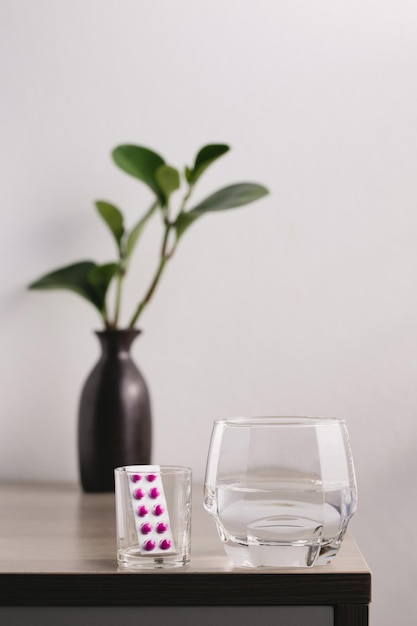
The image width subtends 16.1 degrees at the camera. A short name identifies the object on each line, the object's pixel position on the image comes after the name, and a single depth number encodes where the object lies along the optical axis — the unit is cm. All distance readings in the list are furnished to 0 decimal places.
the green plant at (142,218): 131
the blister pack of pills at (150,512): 94
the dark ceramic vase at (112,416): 131
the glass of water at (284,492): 92
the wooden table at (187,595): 91
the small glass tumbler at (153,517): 94
